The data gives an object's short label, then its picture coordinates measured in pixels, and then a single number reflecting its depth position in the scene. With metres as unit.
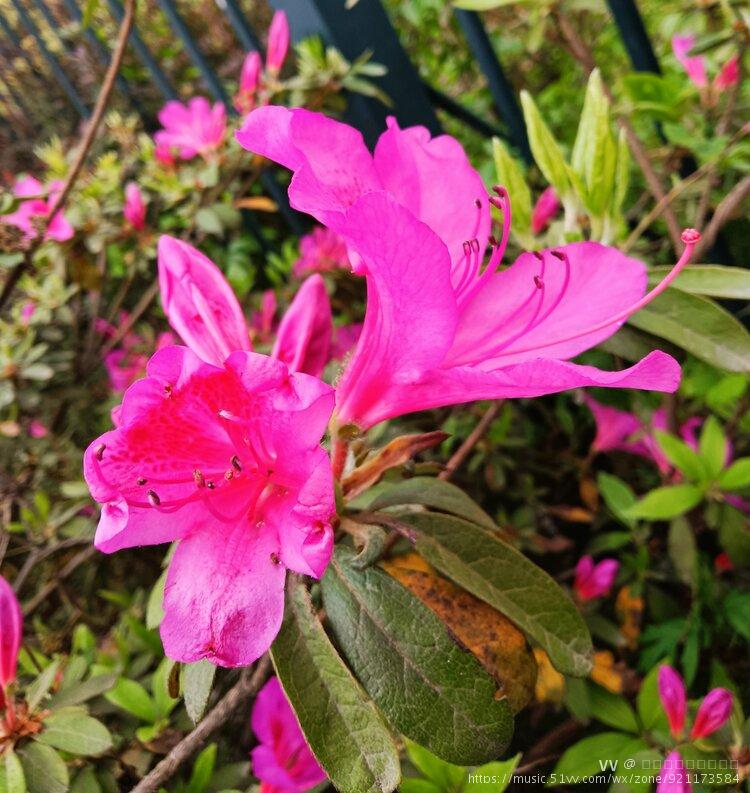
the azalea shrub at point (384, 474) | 0.13
